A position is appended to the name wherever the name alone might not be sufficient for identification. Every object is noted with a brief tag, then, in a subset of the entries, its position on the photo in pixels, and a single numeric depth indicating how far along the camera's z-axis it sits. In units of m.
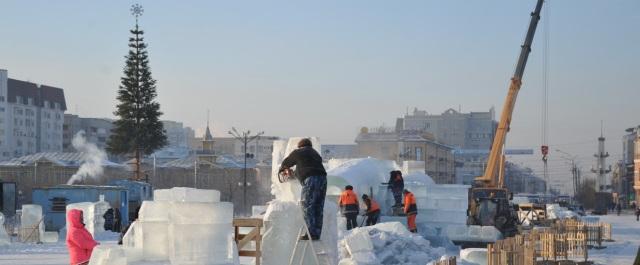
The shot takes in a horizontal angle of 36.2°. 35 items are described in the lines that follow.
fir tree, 65.50
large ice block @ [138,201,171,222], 11.12
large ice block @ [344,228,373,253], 18.44
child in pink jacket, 12.20
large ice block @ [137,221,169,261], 11.13
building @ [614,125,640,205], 109.06
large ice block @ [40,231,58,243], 33.38
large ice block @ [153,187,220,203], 11.60
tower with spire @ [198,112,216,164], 90.81
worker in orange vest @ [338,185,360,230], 23.81
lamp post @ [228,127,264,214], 63.33
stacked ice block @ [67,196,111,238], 34.22
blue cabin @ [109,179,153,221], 48.44
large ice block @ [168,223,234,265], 10.73
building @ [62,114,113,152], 146.62
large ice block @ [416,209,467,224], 28.44
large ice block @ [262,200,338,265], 11.13
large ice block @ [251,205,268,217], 20.26
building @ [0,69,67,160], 126.76
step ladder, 11.07
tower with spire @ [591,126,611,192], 128.88
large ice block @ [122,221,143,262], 11.20
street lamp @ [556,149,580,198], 132.24
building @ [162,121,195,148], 192.75
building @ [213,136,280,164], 161.96
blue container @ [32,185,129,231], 41.22
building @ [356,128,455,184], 111.00
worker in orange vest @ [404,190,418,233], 25.14
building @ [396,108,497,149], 173.38
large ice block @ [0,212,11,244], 30.00
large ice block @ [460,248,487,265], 20.02
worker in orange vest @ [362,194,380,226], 25.05
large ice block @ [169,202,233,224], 10.75
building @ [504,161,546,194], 153.00
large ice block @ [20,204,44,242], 32.81
